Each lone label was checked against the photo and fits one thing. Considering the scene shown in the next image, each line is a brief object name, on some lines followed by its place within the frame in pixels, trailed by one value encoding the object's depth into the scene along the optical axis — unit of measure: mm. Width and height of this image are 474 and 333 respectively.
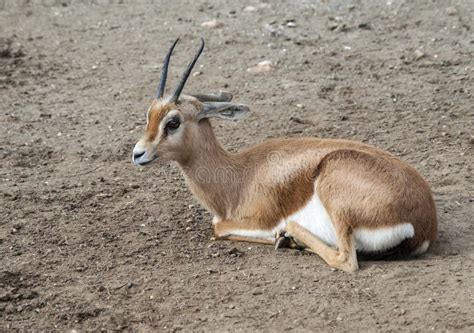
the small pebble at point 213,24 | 12758
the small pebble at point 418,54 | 11258
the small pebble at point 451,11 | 12367
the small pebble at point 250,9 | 13161
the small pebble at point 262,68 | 11328
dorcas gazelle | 6691
